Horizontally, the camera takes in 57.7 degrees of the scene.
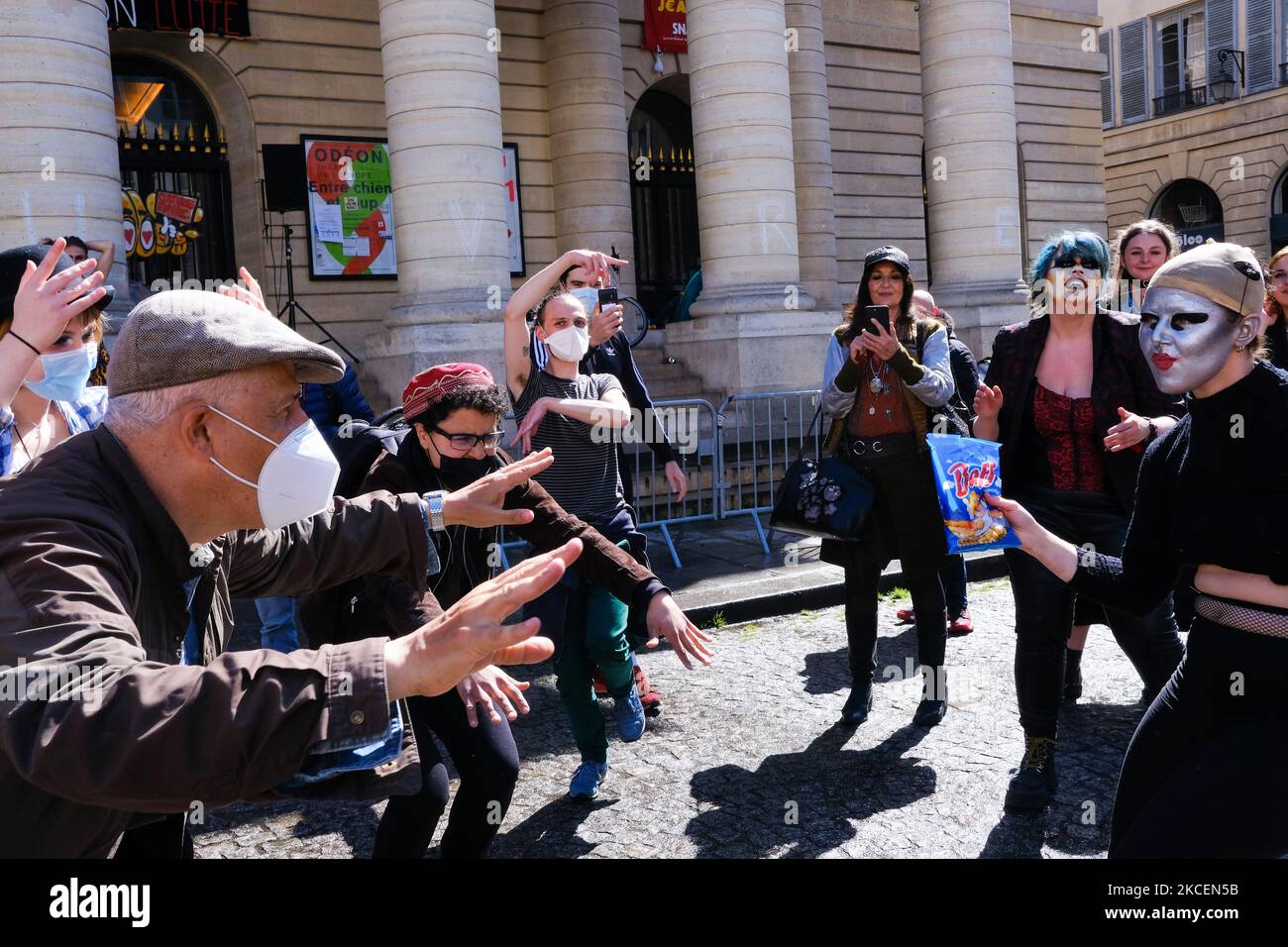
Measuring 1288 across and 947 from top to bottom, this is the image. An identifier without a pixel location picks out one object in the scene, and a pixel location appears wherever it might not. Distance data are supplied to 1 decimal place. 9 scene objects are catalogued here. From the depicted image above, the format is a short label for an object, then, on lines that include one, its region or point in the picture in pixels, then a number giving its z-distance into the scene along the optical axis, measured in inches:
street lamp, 1205.7
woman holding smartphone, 210.8
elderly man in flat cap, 58.0
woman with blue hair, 170.4
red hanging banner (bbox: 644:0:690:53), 671.1
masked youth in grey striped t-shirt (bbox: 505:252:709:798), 181.8
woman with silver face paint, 98.7
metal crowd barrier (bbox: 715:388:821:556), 386.6
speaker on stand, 535.8
